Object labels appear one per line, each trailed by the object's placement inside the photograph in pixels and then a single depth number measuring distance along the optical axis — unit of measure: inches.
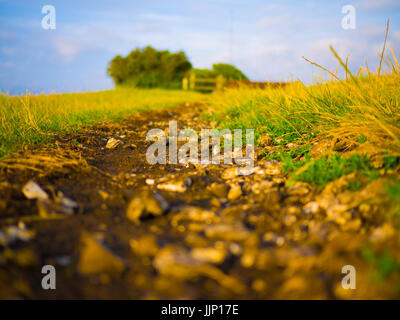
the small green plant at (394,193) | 58.2
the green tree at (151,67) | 829.2
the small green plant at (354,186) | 74.5
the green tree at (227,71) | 1045.8
